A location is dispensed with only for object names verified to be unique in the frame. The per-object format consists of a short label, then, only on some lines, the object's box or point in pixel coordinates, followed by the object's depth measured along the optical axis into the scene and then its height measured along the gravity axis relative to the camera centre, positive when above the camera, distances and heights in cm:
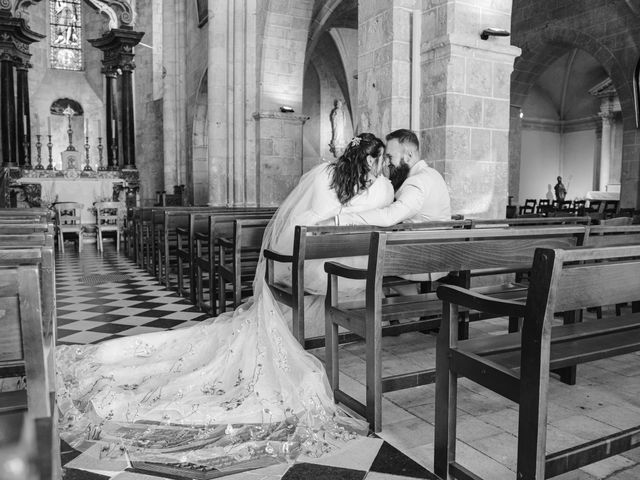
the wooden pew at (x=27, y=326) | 121 -30
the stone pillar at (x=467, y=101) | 503 +94
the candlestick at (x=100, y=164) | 1514 +106
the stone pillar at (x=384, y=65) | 527 +136
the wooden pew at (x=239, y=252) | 439 -47
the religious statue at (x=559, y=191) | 1528 +22
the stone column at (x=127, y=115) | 1585 +248
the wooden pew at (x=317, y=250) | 310 -31
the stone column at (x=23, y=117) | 1493 +231
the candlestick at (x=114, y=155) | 1578 +131
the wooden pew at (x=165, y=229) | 640 -40
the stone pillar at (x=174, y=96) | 1691 +329
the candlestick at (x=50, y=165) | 1365 +85
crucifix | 1415 +178
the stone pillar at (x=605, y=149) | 1883 +177
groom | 388 +5
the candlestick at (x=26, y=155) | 1494 +120
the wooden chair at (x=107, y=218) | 1098 -46
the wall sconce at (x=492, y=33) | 504 +158
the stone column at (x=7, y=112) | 1458 +237
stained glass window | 1898 +592
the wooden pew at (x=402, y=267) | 243 -33
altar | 1259 +25
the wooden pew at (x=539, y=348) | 163 -55
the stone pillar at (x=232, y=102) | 1068 +194
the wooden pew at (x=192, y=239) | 559 -44
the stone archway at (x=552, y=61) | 1225 +330
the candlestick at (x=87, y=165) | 1382 +87
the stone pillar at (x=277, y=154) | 1038 +86
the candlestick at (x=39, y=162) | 1368 +97
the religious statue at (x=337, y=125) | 1969 +274
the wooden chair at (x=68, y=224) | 1073 -53
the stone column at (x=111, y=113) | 1638 +263
